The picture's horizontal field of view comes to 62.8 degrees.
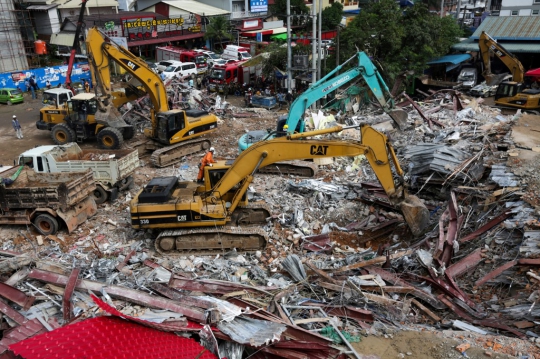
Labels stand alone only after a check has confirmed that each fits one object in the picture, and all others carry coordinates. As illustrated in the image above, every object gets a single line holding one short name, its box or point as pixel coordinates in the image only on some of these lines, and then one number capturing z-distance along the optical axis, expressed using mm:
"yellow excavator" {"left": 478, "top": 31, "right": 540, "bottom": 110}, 19812
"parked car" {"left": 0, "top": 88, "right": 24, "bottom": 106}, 25922
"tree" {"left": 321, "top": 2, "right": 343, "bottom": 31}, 45750
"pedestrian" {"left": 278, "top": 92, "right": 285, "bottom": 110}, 24564
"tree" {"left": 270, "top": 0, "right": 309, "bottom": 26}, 45375
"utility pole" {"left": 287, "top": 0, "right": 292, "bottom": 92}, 20203
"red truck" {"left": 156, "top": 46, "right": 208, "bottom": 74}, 30828
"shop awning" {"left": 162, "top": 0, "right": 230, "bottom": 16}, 42125
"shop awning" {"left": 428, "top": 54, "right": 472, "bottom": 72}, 27875
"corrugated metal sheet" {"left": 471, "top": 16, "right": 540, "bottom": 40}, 28031
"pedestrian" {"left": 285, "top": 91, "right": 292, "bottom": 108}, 23188
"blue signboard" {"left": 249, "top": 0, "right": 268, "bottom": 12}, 47625
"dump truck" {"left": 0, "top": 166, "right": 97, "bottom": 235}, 11359
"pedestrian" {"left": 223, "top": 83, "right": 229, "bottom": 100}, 27328
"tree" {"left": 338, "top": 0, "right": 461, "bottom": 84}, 24438
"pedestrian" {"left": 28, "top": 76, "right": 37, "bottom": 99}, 27016
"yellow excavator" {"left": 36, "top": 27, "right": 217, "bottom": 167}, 16484
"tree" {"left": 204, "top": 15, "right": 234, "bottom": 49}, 39406
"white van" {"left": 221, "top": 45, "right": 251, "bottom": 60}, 33188
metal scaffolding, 29938
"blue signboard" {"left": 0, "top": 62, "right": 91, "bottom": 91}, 27469
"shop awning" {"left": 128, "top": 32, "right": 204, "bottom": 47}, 35094
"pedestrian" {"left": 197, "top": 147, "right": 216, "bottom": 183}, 10898
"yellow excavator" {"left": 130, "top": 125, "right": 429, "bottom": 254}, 9898
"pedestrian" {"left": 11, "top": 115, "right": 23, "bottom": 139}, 19441
